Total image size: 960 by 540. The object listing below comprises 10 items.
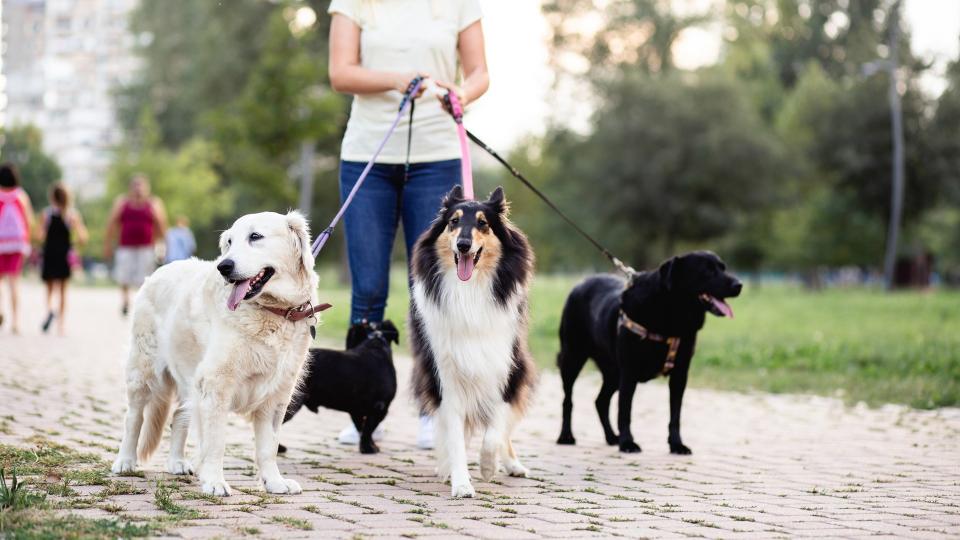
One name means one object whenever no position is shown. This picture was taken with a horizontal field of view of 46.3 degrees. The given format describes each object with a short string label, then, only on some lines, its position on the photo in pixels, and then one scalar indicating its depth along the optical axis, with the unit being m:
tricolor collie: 5.60
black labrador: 6.98
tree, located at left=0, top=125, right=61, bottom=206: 62.00
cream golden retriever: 5.13
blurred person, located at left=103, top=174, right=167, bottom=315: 18.91
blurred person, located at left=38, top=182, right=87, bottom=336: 16.23
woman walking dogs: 6.76
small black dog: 6.36
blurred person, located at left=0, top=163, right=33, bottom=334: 15.34
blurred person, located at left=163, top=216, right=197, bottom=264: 25.41
